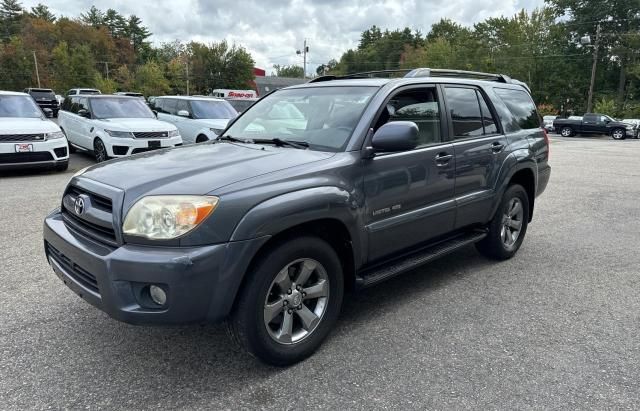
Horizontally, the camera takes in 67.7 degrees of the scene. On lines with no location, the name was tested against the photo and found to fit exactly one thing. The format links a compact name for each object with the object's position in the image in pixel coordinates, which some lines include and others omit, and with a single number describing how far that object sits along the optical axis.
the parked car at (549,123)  36.09
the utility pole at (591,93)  42.04
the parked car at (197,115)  11.48
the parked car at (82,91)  32.62
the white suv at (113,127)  10.13
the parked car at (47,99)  33.75
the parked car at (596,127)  31.31
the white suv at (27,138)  8.69
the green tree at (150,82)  60.19
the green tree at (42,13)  92.45
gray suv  2.46
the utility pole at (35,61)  61.97
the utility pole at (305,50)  58.50
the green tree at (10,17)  83.63
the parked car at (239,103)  16.33
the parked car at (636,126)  31.75
